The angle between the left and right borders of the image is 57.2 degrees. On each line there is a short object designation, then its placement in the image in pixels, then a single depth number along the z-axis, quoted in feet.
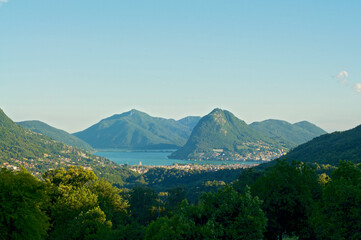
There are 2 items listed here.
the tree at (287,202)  105.29
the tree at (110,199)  142.61
